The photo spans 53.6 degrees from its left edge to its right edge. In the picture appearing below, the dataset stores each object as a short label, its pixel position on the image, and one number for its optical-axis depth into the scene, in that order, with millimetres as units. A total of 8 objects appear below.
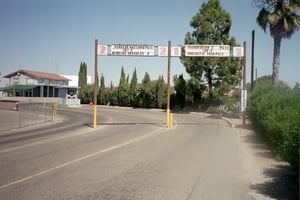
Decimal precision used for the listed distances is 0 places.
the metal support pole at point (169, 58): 19898
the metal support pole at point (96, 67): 19297
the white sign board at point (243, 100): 19891
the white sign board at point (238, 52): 20131
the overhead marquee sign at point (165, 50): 19781
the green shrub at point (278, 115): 7188
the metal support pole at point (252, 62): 28953
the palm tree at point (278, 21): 22719
